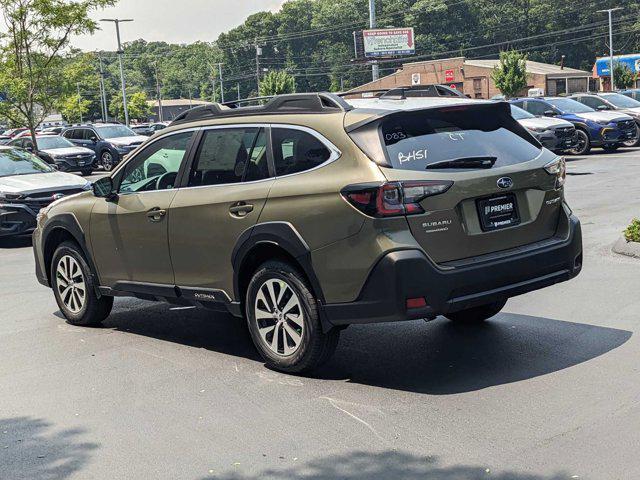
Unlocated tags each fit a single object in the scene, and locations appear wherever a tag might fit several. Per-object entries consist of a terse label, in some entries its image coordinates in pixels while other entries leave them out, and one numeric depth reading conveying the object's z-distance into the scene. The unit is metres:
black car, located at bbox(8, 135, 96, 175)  29.59
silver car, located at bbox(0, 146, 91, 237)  13.84
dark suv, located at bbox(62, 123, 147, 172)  32.25
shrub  9.87
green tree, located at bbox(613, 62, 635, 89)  68.38
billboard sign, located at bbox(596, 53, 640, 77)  70.88
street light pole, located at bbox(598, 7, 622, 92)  62.78
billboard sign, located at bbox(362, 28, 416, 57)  79.06
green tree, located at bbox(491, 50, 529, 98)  65.12
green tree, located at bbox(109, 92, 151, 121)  107.29
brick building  82.12
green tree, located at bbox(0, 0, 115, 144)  25.73
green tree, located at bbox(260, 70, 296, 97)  85.91
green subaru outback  5.36
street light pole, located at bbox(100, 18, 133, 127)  52.13
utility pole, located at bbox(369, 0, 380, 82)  39.71
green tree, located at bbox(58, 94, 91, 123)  28.62
